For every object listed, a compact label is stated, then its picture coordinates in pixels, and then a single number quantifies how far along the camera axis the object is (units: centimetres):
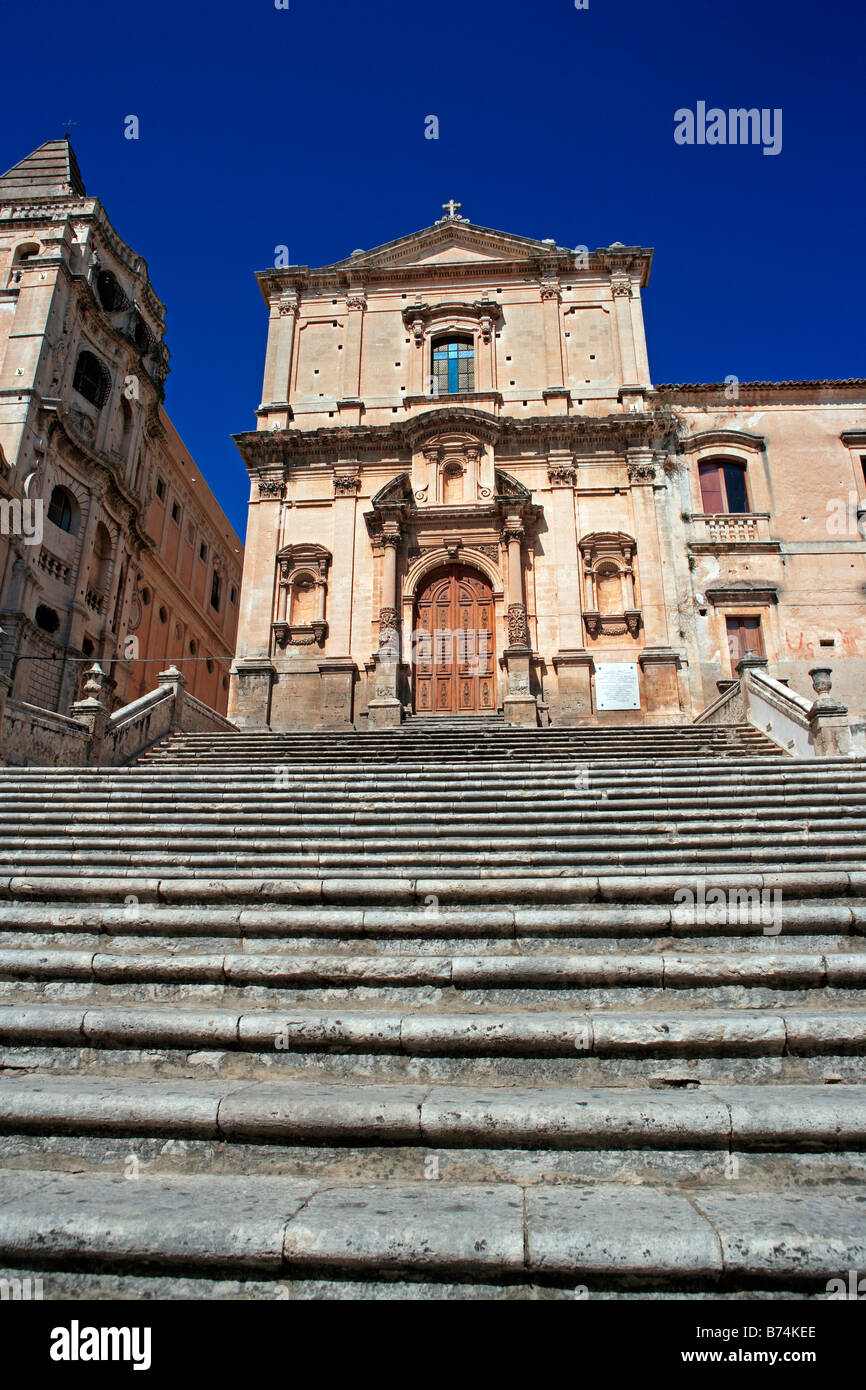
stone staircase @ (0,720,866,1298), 278
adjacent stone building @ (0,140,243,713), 2183
